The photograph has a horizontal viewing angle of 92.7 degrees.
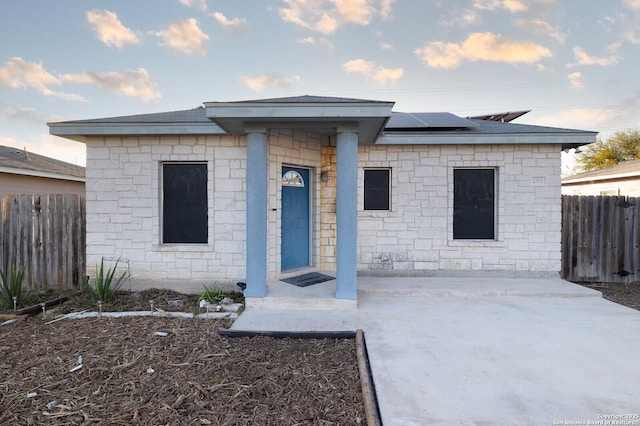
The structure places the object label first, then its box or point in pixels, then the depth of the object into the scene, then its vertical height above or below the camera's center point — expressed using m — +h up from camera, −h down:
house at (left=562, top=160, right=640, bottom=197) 10.79 +1.18
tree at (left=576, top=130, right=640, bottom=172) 23.34 +4.77
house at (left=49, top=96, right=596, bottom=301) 4.94 +0.35
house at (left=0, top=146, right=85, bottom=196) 8.72 +1.06
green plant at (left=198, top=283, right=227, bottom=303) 5.38 -1.55
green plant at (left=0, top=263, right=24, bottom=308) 5.09 -1.36
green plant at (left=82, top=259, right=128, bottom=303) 5.26 -1.38
